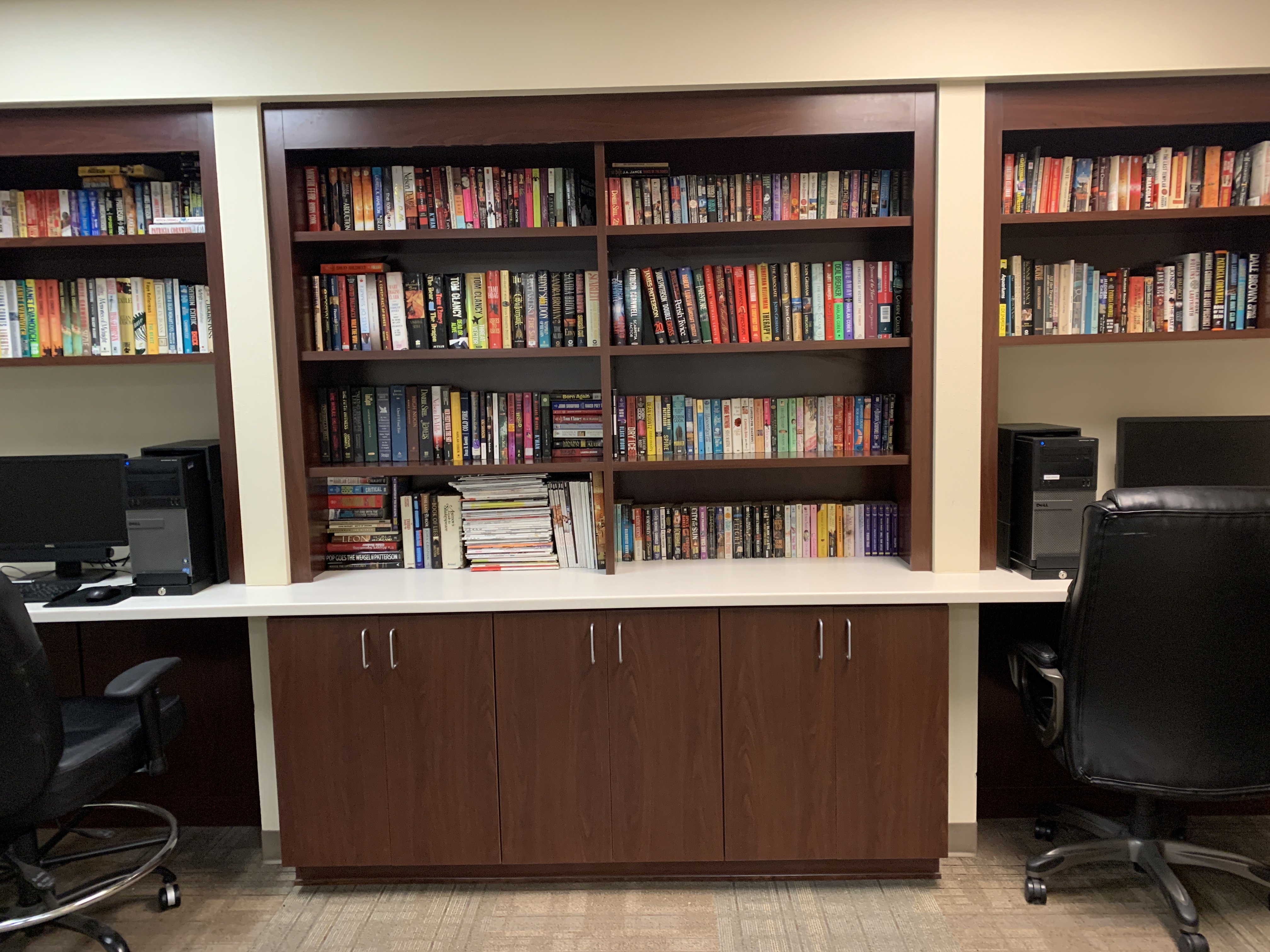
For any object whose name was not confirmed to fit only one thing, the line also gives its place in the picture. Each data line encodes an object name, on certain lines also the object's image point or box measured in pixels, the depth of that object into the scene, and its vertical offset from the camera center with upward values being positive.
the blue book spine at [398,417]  2.65 +0.01
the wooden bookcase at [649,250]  2.35 +0.51
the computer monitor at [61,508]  2.58 -0.24
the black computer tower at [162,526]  2.40 -0.28
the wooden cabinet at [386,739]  2.30 -0.86
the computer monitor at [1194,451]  2.58 -0.16
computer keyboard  2.40 -0.45
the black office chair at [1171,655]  1.92 -0.60
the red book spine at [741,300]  2.55 +0.33
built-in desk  2.28 -0.83
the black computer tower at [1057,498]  2.37 -0.27
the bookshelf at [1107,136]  2.32 +0.77
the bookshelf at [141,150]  2.36 +0.78
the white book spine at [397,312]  2.55 +0.32
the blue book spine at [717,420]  2.66 -0.03
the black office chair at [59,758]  1.85 -0.77
